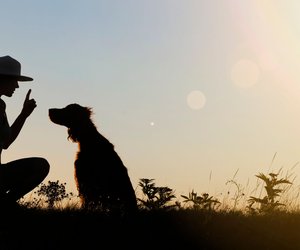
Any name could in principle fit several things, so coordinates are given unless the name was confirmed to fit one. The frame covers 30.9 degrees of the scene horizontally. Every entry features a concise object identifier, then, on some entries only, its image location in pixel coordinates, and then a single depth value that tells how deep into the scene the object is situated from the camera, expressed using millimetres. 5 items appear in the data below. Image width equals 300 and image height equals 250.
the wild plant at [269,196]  8512
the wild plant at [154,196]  8008
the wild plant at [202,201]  8055
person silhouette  5859
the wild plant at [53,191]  8978
